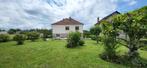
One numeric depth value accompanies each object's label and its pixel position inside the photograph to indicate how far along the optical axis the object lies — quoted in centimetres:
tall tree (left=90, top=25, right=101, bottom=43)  1052
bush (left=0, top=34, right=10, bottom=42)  1256
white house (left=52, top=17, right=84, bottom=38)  1609
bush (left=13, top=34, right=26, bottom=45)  1021
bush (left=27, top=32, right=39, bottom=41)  1278
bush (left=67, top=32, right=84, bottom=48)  797
